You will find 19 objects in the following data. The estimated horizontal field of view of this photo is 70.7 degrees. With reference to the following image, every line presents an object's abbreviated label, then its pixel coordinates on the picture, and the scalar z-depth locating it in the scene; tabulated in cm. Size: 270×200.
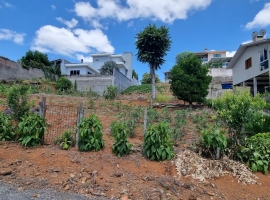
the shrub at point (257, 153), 391
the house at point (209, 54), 4006
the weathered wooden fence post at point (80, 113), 474
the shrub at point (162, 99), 1334
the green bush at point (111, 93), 1429
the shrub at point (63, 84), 1762
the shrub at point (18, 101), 498
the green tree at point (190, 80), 1084
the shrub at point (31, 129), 447
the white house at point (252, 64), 1279
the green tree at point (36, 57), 2570
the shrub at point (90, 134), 435
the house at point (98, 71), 1909
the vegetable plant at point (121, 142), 426
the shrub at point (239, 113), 441
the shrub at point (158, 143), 414
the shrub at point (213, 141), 408
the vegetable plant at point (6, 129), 478
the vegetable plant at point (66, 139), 460
